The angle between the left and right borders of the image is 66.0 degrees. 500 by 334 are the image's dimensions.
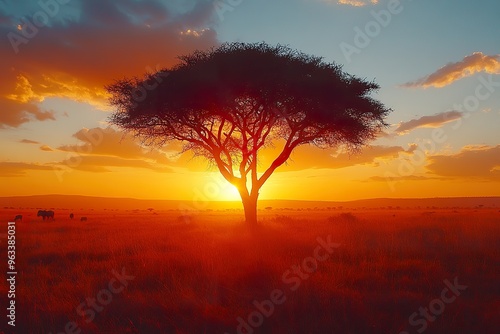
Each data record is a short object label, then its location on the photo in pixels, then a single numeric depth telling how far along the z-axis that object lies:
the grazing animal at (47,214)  32.88
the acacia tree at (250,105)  18.05
